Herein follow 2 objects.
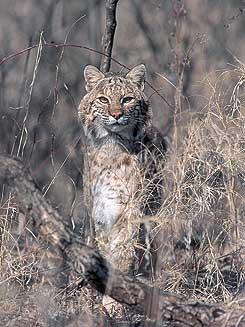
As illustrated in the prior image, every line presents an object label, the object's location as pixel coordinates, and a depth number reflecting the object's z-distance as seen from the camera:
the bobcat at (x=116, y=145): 13.86
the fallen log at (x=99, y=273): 8.58
